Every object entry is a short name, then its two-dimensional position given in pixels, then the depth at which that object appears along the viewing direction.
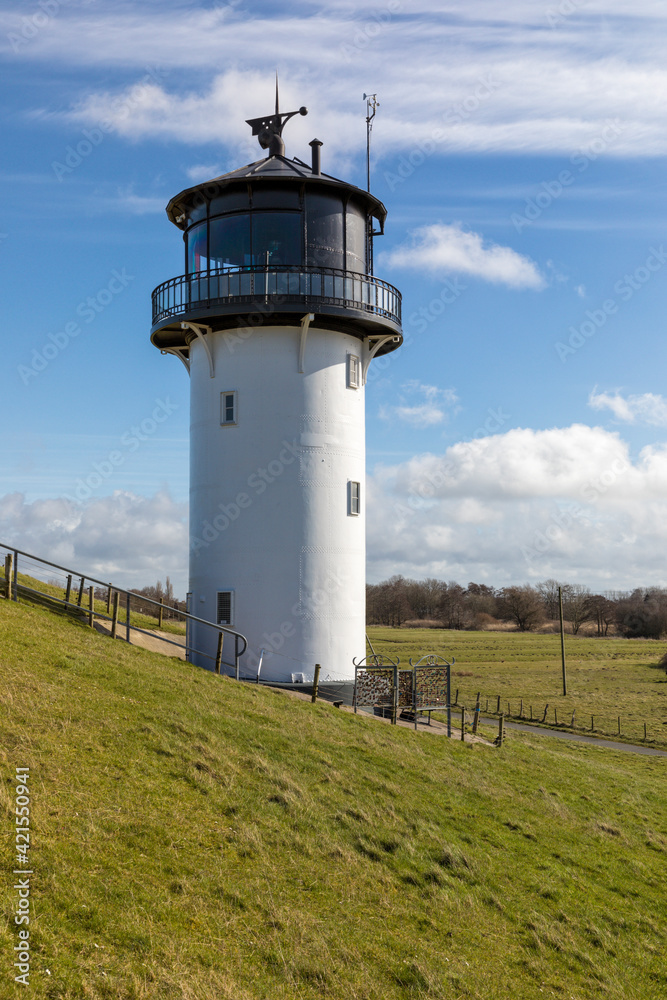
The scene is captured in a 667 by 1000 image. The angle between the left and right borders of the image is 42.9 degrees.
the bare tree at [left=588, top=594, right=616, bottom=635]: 148.88
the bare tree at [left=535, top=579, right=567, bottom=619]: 164.50
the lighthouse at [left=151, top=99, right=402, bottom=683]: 25.06
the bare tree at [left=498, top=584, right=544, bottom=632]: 149.76
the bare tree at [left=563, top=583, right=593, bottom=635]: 148.24
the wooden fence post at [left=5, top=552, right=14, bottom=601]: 21.12
